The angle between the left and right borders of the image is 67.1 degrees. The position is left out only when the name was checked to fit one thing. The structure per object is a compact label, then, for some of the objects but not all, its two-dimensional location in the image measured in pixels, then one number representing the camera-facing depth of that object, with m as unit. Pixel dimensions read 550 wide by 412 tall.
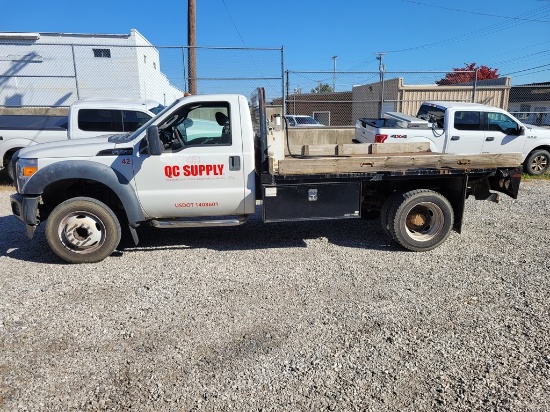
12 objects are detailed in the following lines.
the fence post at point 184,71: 11.55
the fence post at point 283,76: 11.42
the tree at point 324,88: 29.53
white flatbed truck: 5.05
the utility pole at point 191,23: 14.27
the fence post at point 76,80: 11.71
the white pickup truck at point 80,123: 8.85
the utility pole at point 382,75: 12.91
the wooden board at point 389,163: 5.14
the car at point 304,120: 17.70
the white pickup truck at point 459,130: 9.48
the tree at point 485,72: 53.56
